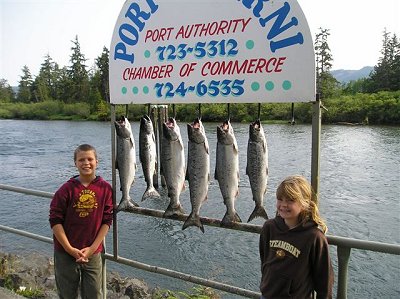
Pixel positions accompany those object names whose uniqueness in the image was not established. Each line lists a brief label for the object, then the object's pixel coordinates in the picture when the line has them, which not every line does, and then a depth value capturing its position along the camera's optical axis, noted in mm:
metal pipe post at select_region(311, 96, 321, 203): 3141
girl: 2641
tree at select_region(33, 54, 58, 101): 95438
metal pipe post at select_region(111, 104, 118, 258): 4082
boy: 3564
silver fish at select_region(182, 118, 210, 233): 3506
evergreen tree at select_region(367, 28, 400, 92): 67562
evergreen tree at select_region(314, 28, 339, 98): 57875
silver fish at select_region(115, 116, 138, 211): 3977
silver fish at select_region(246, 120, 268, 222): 3318
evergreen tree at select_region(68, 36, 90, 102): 86625
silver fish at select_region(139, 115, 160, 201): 3844
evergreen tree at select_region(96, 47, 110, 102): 75262
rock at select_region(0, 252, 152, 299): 5551
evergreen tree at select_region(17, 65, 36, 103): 98562
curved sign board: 3191
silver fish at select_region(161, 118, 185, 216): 3662
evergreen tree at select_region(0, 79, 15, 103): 99938
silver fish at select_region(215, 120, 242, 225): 3418
